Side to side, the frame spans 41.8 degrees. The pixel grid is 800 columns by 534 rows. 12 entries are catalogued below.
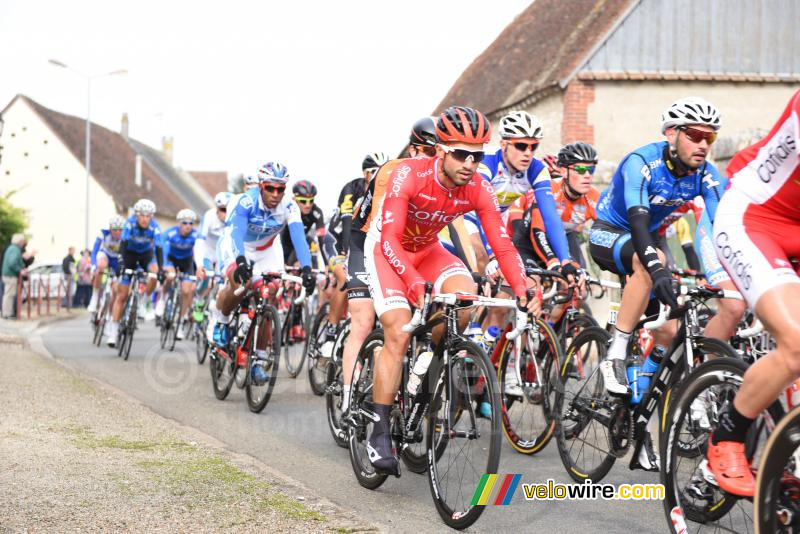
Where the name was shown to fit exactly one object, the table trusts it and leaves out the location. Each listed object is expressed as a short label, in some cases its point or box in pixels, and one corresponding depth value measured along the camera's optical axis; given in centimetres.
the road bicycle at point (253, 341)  934
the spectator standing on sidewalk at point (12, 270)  2412
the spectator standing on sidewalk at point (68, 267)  3039
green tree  4994
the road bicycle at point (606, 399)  530
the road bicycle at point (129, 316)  1476
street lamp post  4395
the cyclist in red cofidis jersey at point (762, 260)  389
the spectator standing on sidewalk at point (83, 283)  3073
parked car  2867
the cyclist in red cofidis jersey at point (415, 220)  571
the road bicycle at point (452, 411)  523
